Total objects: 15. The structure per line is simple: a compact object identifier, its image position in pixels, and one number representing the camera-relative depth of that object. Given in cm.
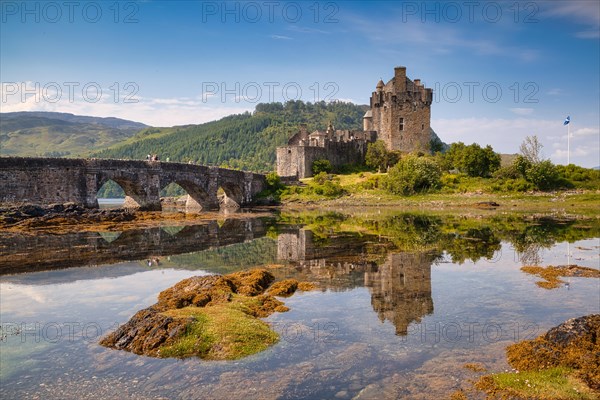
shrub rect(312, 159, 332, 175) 8438
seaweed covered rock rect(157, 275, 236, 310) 1466
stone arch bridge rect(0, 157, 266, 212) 4094
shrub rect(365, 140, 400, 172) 8719
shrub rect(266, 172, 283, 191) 7956
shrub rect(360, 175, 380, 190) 7625
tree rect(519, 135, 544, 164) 7519
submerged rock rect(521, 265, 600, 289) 1797
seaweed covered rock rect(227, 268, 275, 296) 1650
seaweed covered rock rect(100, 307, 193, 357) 1110
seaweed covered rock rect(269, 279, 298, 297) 1661
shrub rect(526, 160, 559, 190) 6744
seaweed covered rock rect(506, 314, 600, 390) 946
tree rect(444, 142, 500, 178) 7531
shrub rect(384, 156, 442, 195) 7119
